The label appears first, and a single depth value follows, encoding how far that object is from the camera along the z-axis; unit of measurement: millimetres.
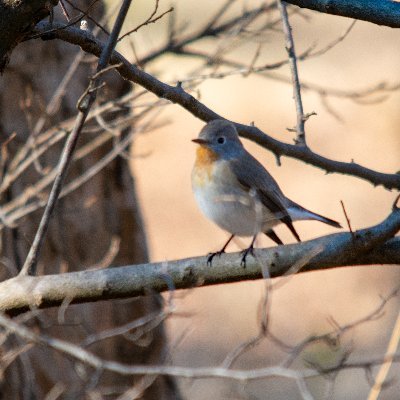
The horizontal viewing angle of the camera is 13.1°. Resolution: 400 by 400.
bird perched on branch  8875
